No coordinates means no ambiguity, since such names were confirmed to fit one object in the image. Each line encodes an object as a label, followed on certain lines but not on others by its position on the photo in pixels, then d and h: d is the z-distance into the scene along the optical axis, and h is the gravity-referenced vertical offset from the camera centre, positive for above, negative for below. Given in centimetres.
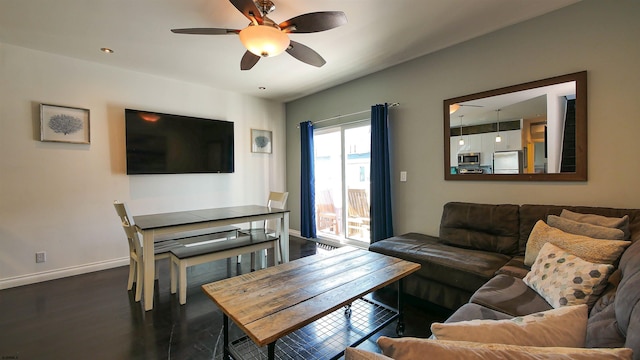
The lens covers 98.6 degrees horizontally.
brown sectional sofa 113 -71
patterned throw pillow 143 -61
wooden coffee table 129 -67
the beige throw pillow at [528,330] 80 -48
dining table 241 -45
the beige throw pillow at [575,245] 160 -48
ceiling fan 190 +109
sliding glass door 422 -12
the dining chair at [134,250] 248 -72
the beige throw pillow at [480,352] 63 -43
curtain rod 362 +91
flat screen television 367 +48
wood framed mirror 235 +37
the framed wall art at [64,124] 313 +65
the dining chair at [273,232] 338 -71
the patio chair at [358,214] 420 -62
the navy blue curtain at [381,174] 357 -1
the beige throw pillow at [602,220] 185 -36
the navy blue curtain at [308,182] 479 -13
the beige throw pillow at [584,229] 175 -40
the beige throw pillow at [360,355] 64 -43
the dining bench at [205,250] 251 -74
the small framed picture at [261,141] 497 +64
